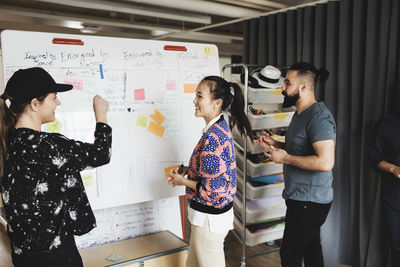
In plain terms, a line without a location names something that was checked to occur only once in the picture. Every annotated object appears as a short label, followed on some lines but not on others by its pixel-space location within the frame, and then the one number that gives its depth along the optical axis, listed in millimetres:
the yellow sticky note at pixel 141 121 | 2111
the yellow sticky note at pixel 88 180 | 1938
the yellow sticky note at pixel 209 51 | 2408
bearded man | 1836
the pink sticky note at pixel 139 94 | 2104
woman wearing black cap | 1265
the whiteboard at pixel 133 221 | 2082
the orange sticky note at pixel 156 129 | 2160
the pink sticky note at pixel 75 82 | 1896
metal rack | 2719
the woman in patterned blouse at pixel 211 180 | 1647
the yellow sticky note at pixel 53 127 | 1846
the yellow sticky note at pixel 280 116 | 2840
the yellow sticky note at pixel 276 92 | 2863
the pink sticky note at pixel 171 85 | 2230
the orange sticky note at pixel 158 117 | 2174
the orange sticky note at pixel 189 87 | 2303
